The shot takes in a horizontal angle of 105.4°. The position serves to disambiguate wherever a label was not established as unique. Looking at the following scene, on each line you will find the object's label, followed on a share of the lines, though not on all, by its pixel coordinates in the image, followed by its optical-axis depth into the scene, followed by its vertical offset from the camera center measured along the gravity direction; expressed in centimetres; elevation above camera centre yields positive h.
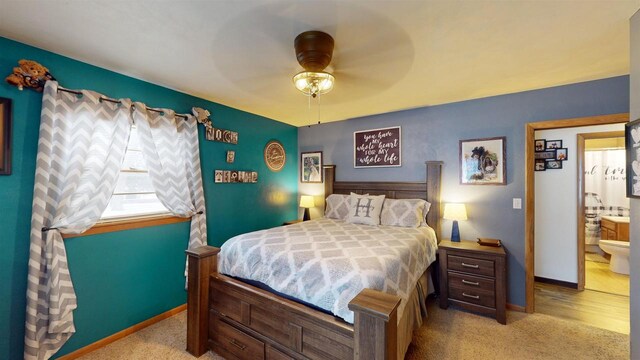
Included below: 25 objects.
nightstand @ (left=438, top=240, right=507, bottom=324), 242 -91
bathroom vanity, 384 -56
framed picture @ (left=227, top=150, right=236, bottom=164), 321 +38
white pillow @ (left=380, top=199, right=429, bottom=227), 292 -30
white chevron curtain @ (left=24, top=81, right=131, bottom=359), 176 -14
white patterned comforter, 151 -55
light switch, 270 -13
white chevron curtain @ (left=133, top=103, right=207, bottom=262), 241 +23
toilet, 340 -87
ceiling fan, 163 +91
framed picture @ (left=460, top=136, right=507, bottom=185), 279 +34
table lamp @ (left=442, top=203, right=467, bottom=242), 282 -29
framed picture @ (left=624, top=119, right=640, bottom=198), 136 +22
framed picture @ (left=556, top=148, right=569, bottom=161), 331 +52
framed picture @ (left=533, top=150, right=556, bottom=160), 340 +52
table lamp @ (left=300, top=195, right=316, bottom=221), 406 -29
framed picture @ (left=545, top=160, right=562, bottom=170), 335 +38
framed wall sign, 349 +60
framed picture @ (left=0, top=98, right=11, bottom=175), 168 +30
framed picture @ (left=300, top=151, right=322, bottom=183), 423 +34
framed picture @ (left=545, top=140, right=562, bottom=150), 336 +66
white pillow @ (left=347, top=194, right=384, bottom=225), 311 -29
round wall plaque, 384 +49
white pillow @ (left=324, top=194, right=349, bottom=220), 343 -29
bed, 119 -87
